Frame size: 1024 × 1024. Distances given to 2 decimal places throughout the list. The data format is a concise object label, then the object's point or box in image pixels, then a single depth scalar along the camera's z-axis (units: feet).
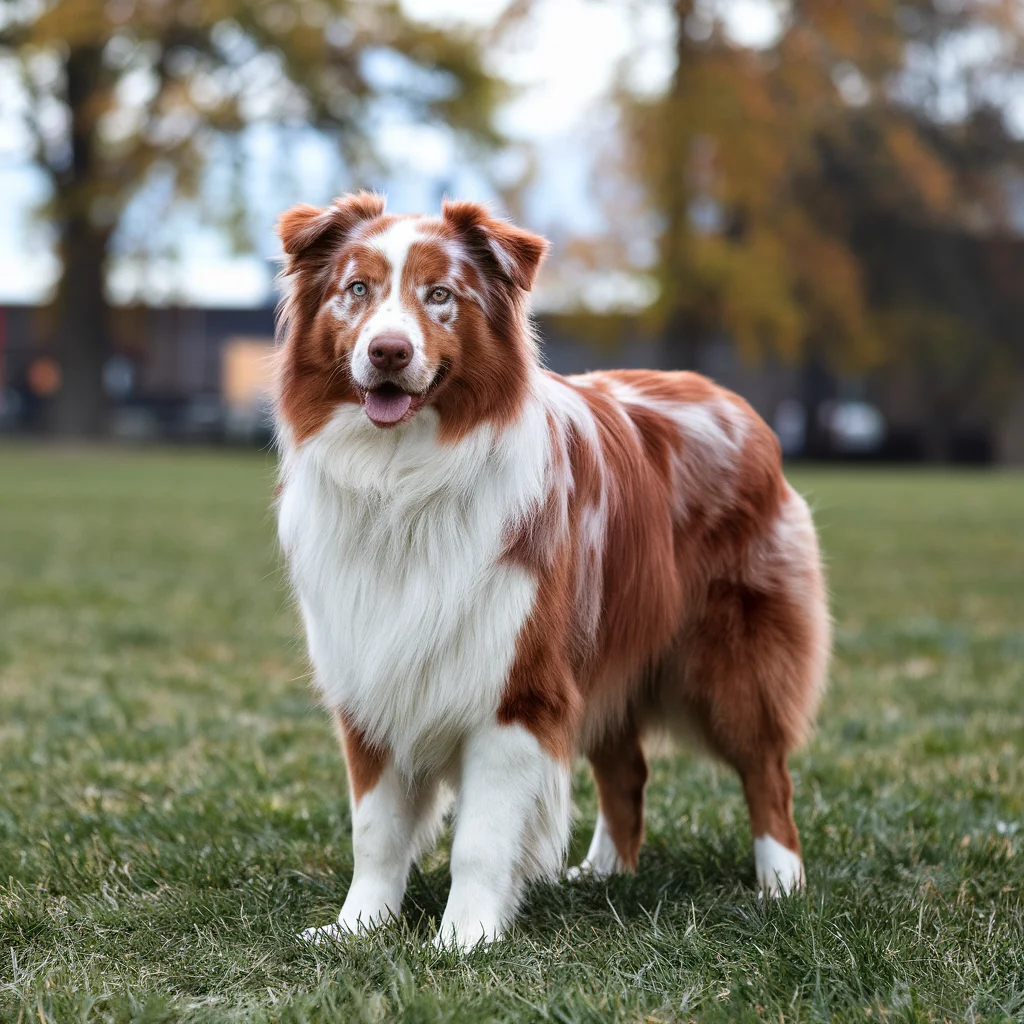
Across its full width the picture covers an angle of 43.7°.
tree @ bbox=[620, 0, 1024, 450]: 77.77
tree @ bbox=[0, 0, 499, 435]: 87.20
